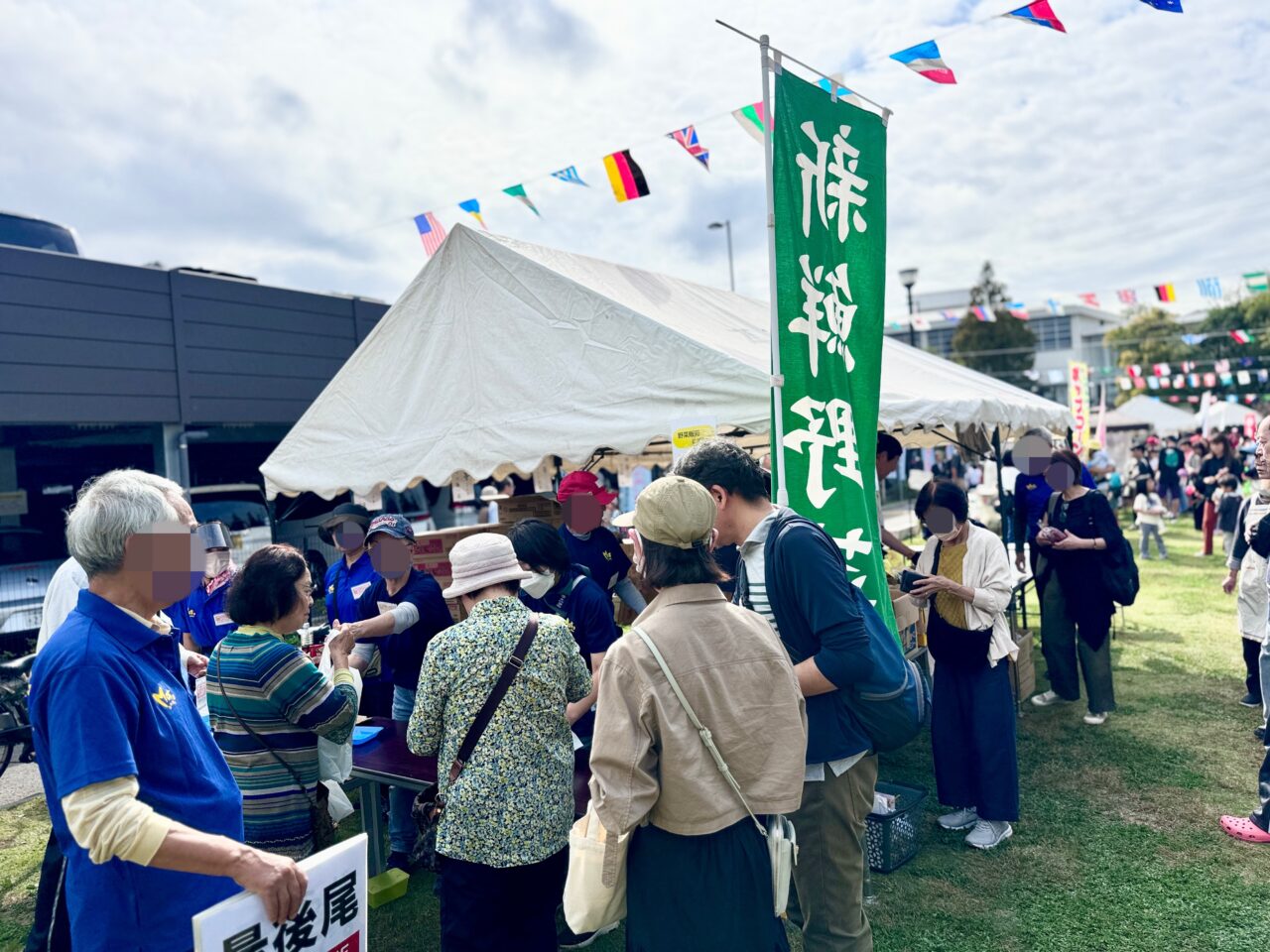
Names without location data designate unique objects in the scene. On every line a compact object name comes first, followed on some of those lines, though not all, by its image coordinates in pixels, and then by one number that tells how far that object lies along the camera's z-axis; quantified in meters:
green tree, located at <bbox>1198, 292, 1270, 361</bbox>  29.61
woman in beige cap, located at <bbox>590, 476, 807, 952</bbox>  1.81
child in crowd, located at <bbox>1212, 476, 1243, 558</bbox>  9.74
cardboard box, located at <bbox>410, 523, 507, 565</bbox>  5.57
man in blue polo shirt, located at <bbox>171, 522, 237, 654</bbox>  4.07
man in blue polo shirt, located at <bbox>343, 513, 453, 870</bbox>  3.73
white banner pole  3.15
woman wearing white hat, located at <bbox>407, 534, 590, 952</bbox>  2.25
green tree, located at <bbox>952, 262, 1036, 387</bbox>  35.69
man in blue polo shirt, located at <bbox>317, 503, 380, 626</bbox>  4.07
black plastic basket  3.60
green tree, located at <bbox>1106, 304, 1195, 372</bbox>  33.00
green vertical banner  3.12
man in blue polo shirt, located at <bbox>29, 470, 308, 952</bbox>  1.43
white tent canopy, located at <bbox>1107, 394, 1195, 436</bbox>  23.33
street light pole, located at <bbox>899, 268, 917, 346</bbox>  15.88
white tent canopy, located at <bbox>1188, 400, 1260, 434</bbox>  20.62
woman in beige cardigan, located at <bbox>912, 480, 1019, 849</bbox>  3.86
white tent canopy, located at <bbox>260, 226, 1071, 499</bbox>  4.11
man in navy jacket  2.13
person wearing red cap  4.30
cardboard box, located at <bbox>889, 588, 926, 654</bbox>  4.48
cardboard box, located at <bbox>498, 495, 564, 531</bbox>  5.62
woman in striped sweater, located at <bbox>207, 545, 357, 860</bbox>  2.29
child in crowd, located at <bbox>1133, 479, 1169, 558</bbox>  12.00
